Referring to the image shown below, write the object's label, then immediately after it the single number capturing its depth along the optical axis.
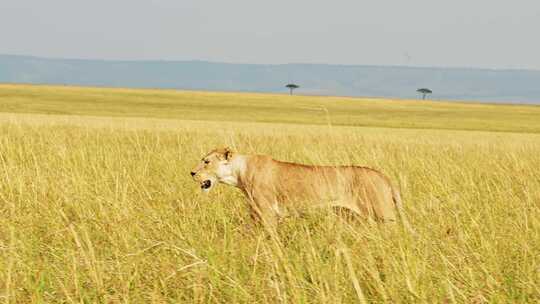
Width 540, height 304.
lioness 16.09
